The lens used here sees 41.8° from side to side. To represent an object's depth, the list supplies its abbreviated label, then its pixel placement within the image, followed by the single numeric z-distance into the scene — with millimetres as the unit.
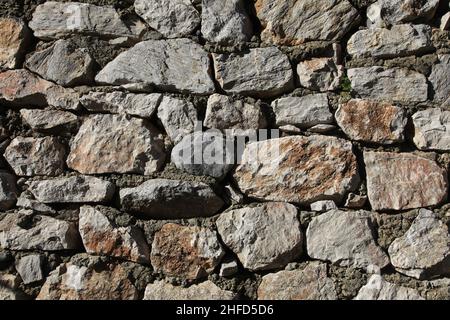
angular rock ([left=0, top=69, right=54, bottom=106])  2164
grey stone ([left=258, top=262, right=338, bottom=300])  1941
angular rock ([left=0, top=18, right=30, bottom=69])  2201
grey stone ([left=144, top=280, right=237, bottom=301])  1962
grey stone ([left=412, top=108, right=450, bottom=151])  2012
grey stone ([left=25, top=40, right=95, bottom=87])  2164
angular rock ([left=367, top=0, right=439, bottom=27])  2104
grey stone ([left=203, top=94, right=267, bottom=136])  2078
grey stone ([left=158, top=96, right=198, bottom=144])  2086
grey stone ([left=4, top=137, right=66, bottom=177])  2111
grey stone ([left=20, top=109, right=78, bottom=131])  2137
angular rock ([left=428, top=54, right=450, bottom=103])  2053
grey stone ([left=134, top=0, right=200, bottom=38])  2178
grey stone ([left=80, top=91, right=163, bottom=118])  2111
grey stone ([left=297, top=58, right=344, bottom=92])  2096
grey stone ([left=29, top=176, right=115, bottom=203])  2053
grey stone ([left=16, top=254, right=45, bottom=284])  2020
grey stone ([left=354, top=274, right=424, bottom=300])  1906
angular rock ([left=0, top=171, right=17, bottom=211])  2080
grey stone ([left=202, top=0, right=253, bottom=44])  2141
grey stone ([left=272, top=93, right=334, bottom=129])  2062
